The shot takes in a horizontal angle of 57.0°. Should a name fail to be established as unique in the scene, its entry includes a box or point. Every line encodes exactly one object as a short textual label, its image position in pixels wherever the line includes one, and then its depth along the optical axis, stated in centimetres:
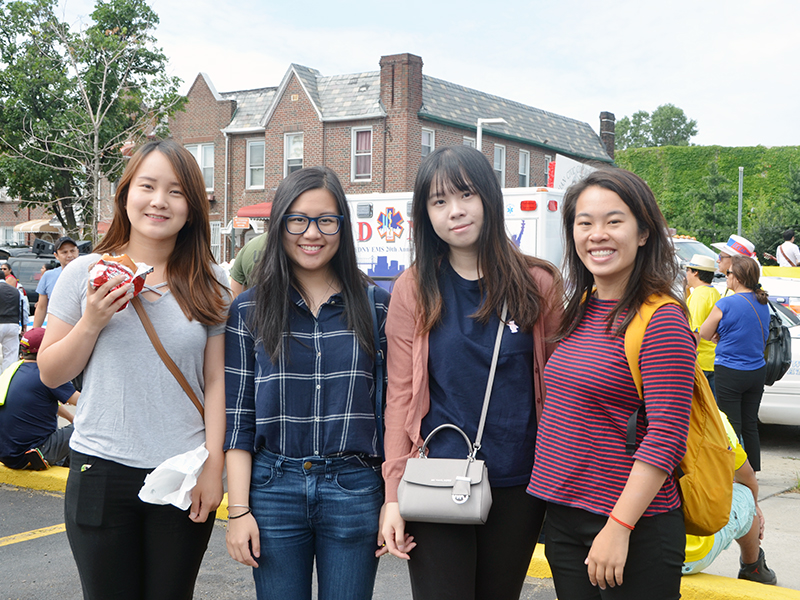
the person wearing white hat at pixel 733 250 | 714
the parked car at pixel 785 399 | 779
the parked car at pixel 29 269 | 2128
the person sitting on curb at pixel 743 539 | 382
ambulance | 927
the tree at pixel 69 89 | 1802
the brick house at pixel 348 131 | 2541
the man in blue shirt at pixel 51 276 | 955
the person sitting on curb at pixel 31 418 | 587
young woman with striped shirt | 209
